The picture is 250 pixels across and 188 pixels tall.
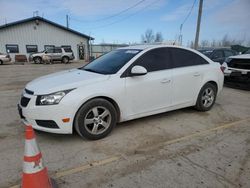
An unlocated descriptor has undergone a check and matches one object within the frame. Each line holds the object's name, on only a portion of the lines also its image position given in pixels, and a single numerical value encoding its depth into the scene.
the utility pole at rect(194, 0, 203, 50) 15.87
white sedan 3.20
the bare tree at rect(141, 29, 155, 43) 63.55
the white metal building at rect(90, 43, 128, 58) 47.12
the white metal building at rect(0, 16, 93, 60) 26.16
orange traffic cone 2.13
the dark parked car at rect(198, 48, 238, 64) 10.84
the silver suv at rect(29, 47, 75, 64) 23.81
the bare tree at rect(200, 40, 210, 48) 67.75
